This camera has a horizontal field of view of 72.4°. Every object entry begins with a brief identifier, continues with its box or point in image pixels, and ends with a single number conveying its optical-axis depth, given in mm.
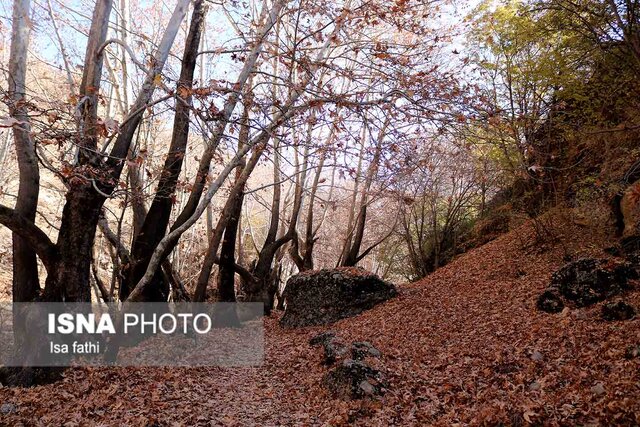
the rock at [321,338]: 7606
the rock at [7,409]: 4516
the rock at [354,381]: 5059
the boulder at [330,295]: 10555
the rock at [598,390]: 4023
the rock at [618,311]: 5781
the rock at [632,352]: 4625
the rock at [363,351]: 6089
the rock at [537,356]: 5210
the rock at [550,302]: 6809
